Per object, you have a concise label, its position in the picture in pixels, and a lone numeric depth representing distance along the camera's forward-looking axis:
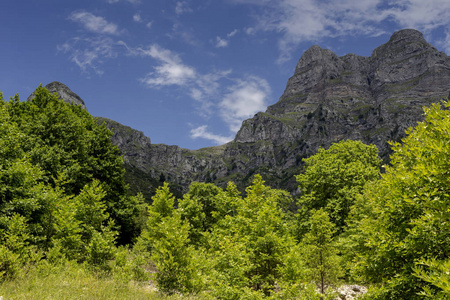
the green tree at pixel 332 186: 27.44
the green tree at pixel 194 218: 30.86
